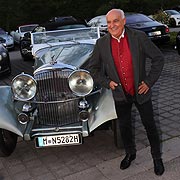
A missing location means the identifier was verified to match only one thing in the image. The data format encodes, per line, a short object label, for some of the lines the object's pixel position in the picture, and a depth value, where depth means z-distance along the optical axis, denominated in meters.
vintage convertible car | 2.70
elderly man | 2.22
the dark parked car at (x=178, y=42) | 7.58
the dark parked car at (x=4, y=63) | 6.83
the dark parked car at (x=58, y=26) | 7.72
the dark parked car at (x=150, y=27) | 8.38
